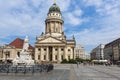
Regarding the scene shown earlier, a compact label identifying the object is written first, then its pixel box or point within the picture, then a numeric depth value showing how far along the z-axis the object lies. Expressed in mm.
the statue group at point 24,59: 13442
